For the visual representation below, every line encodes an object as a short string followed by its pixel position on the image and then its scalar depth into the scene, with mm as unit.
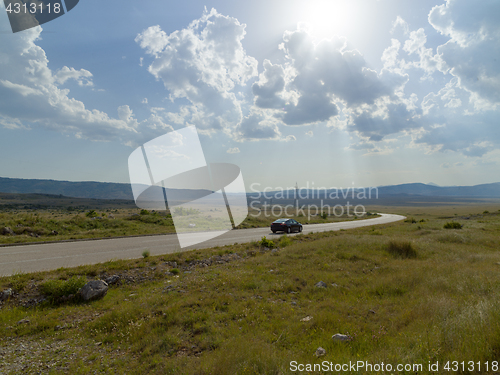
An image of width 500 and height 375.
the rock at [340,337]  5233
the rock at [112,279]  9809
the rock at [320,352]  4785
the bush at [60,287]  8258
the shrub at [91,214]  29141
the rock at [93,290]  8353
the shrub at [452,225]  28212
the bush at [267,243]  17772
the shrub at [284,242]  18547
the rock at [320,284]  8934
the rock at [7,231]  18844
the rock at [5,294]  7923
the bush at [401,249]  13570
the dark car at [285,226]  28644
